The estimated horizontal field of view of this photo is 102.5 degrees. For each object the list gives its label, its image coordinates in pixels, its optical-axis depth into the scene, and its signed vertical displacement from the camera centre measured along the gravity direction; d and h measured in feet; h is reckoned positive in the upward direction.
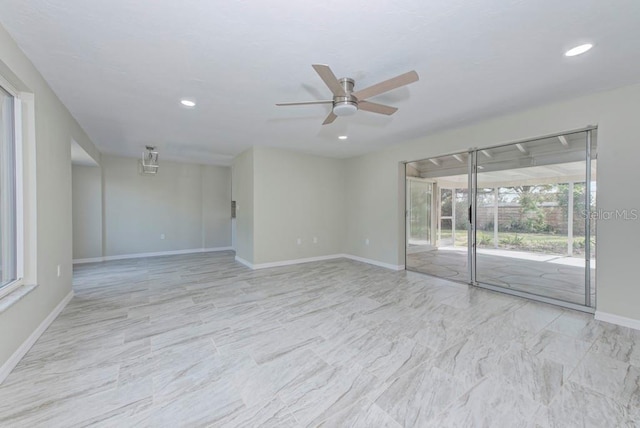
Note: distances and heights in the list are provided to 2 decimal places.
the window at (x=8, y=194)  6.89 +0.49
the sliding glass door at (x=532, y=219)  10.52 -0.45
